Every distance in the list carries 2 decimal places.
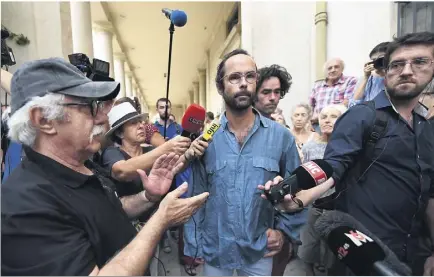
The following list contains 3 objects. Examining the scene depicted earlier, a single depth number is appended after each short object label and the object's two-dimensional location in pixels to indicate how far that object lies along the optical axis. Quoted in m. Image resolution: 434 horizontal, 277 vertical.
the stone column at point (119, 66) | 13.01
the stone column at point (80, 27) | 5.97
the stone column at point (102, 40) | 9.45
